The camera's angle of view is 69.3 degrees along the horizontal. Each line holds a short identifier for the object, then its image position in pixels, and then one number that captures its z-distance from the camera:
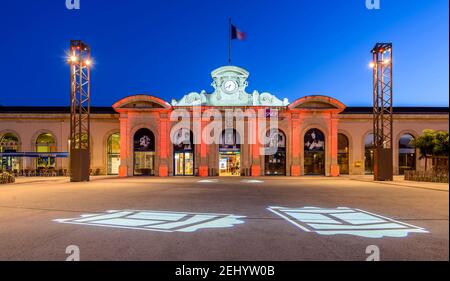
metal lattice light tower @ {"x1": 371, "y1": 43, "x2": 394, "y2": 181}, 26.98
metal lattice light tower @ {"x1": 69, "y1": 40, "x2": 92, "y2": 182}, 25.91
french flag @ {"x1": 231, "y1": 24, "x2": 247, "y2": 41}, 32.94
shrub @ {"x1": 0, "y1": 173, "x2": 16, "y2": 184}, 24.43
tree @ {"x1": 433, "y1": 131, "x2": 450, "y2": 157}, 25.53
